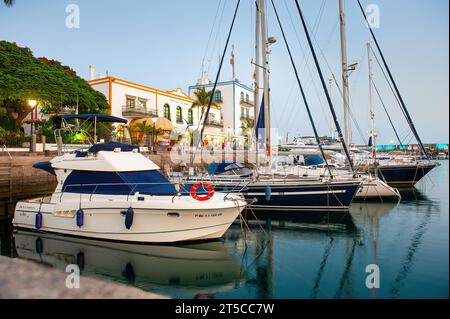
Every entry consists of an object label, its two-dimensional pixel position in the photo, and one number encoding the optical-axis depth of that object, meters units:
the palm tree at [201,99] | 41.44
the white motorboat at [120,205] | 9.61
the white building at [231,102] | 49.31
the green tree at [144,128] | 31.70
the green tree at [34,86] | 22.90
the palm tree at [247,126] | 47.08
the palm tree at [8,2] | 15.03
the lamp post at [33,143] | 19.73
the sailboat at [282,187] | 14.84
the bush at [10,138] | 21.03
